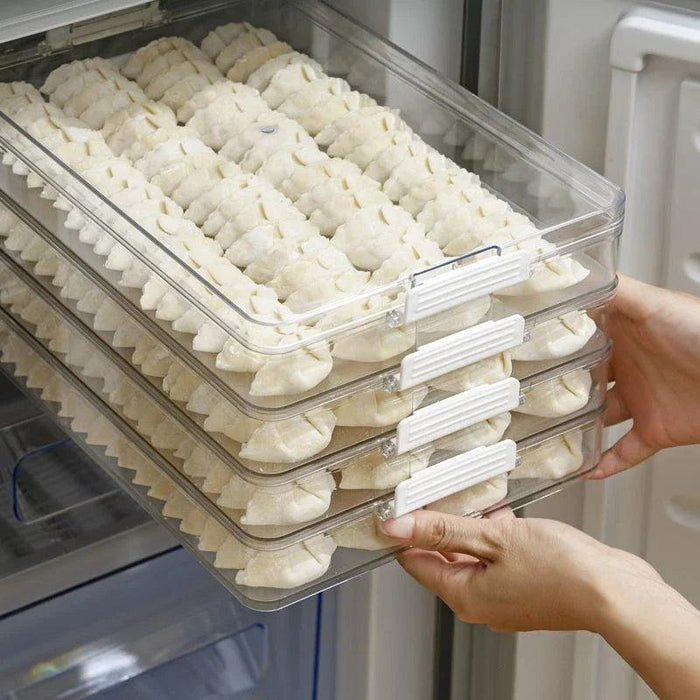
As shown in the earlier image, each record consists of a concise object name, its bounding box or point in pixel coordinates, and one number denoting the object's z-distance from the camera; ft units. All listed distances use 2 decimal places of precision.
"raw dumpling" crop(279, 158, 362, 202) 4.50
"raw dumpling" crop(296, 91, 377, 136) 4.70
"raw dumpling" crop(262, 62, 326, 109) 4.78
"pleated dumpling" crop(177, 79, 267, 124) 4.73
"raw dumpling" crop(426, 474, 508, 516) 4.44
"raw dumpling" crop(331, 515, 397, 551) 4.31
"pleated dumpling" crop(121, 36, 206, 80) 4.85
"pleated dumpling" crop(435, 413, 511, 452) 4.34
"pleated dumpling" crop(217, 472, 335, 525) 4.14
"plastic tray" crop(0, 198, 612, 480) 4.11
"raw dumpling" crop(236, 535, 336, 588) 4.20
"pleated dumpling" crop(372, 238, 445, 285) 4.22
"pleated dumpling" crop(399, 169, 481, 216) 4.46
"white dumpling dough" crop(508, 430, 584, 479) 4.55
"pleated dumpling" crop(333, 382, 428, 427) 4.16
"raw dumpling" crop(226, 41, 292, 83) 4.85
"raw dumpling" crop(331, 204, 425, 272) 4.31
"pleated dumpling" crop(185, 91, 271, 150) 4.67
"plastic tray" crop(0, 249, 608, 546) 4.17
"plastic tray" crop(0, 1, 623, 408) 4.04
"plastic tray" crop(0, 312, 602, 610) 4.23
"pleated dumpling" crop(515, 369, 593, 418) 4.47
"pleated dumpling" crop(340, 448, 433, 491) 4.26
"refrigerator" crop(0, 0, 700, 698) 4.83
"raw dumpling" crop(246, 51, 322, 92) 4.82
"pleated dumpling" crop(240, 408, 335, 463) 4.06
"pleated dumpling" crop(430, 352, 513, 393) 4.25
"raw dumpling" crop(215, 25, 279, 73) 4.89
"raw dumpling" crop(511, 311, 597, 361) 4.38
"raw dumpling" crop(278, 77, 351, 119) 4.73
